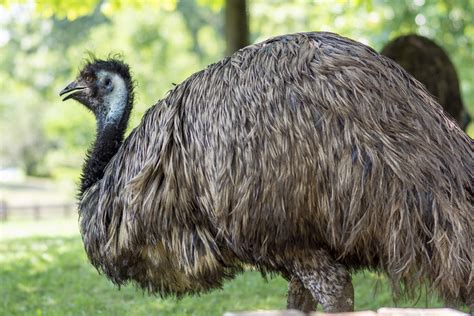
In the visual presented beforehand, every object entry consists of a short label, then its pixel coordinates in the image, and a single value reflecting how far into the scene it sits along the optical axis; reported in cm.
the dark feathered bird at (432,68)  1883
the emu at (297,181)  848
